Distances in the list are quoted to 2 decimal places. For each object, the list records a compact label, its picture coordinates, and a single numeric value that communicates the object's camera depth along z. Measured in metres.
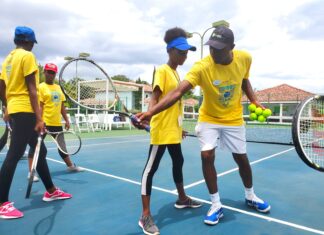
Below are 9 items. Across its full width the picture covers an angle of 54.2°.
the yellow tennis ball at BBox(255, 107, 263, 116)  3.60
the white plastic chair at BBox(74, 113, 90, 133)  15.18
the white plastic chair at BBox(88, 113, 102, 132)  16.08
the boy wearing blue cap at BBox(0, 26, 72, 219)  3.45
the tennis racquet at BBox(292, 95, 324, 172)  2.69
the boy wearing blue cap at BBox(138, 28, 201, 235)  3.29
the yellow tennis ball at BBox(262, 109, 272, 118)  3.56
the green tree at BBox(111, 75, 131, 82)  75.23
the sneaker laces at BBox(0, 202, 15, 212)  3.46
